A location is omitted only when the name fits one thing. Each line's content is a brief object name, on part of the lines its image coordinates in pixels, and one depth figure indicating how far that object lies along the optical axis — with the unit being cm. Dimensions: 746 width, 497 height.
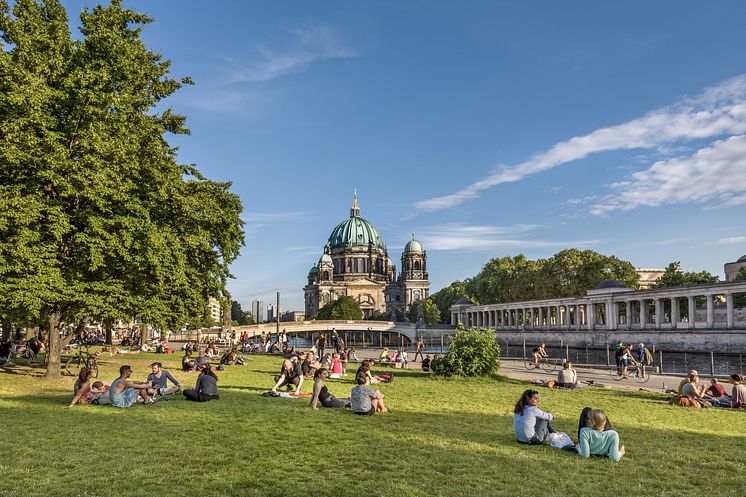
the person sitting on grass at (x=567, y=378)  2227
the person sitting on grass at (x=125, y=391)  1568
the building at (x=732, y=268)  10838
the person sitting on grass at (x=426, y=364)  2933
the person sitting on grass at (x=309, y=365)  2292
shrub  2491
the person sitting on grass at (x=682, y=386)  1842
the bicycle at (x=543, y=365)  3281
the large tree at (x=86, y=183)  1945
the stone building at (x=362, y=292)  19500
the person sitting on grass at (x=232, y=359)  3272
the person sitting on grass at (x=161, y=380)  1758
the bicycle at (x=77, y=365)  2359
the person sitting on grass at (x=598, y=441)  1030
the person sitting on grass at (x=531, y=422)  1143
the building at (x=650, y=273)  18012
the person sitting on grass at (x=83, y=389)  1605
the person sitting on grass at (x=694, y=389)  1802
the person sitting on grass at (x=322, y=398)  1570
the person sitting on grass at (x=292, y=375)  1889
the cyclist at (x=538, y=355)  3328
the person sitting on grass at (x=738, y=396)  1719
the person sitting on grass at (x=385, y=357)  3550
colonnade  6425
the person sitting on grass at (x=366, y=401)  1484
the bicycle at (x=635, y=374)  2698
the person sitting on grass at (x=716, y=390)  1834
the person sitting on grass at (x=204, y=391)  1664
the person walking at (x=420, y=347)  4358
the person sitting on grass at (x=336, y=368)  2531
